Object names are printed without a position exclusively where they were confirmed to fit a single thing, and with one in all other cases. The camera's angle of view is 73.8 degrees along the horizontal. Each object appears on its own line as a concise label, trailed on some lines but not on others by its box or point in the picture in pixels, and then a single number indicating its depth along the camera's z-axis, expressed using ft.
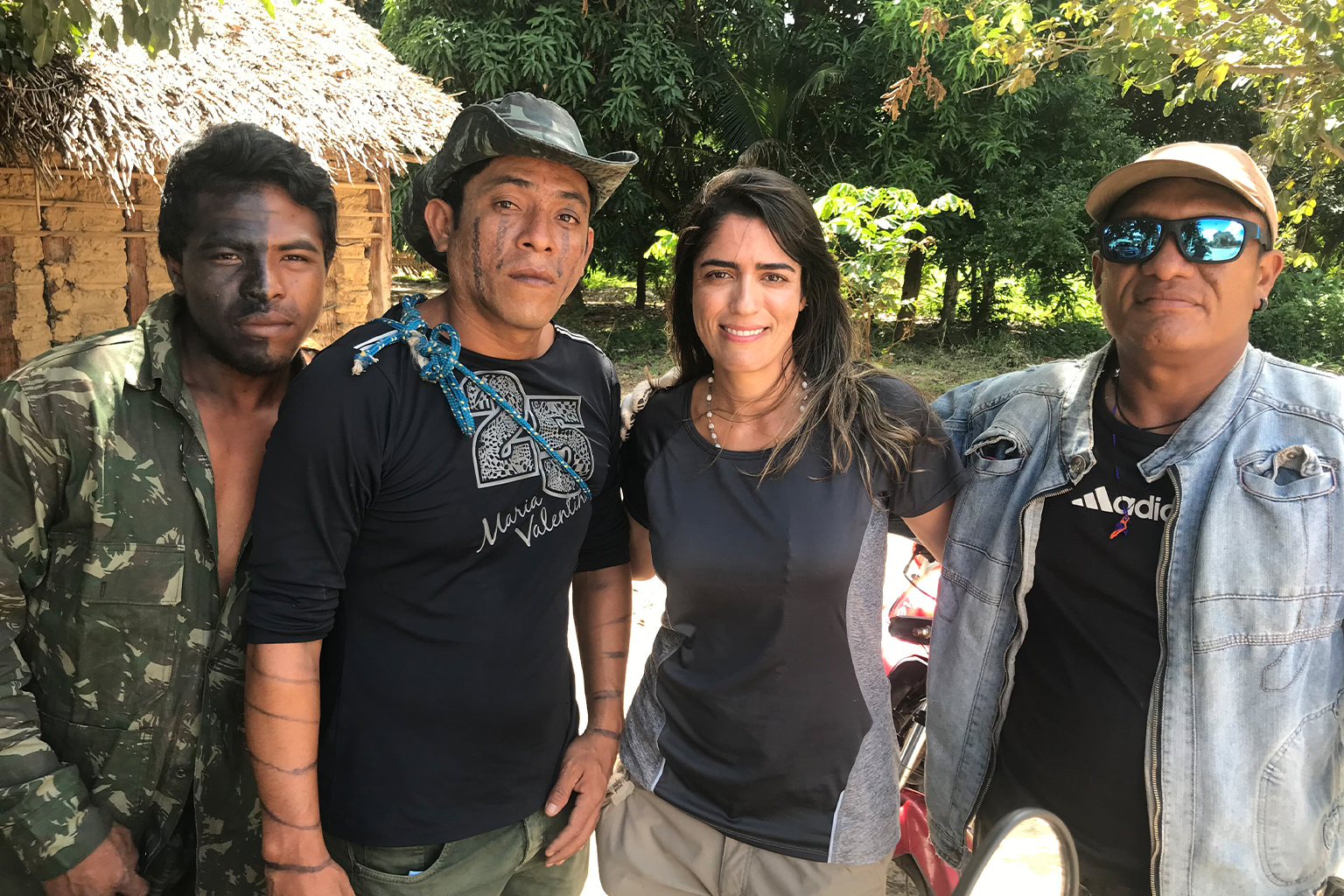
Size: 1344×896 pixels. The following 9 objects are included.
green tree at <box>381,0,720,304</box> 40.65
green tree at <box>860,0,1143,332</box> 41.52
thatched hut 17.26
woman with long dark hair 6.34
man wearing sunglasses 5.92
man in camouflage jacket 5.67
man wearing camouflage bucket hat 5.59
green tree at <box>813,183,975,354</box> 26.03
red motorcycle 9.67
